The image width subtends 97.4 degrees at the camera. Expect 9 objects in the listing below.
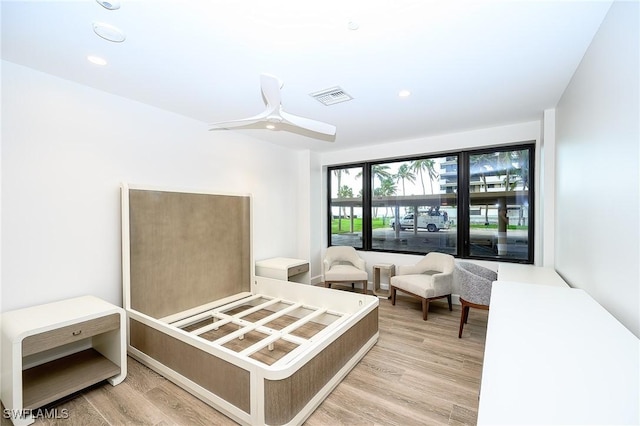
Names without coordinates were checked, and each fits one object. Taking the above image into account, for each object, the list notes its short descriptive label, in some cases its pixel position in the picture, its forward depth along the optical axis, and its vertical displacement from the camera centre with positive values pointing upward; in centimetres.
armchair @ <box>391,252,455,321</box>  363 -96
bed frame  184 -105
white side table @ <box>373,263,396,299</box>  463 -109
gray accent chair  299 -88
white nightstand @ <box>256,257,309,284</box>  409 -89
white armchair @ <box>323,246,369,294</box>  443 -95
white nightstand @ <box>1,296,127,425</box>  183 -114
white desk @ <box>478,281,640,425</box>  75 -54
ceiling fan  171 +67
